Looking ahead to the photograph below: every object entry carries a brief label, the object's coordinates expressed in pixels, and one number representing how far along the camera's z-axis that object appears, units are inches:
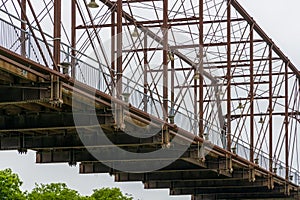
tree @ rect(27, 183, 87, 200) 4552.2
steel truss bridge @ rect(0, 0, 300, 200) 1849.2
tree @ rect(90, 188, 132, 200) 4901.6
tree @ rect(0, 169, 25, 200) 4276.6
